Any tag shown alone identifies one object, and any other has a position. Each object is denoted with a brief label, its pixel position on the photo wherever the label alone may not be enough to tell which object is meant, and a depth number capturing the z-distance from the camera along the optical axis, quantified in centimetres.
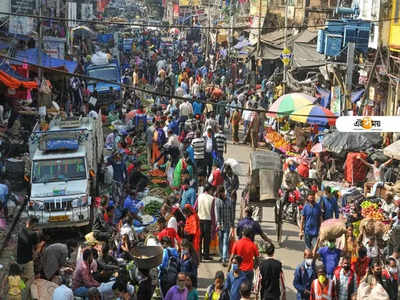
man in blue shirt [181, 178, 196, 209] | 1377
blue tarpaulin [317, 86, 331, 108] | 2767
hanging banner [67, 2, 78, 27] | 4015
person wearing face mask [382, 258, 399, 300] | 1030
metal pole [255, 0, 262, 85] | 3936
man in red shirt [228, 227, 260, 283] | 1077
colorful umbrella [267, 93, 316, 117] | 2102
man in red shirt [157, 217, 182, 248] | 1134
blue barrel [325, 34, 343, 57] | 2531
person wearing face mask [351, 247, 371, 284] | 1084
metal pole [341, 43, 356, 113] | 2125
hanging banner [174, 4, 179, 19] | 9469
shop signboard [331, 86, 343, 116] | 2528
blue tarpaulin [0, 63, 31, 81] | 2394
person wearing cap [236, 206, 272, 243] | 1169
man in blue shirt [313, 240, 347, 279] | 1104
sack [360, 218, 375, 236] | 1207
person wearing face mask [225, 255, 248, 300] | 955
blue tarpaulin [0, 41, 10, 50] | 2701
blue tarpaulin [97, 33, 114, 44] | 5932
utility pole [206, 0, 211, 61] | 5378
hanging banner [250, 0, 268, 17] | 5056
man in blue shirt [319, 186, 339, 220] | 1345
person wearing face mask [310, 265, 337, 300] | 974
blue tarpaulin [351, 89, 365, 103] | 2544
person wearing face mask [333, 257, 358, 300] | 1012
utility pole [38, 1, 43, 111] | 2277
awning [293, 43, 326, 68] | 3140
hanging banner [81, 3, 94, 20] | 5456
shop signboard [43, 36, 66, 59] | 3123
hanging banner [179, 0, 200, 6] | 8631
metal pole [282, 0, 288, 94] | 2952
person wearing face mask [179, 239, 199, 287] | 1048
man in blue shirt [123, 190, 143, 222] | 1384
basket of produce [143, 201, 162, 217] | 1648
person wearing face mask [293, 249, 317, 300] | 1019
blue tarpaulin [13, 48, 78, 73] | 2712
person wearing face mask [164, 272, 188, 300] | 921
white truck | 1482
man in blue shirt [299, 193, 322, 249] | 1302
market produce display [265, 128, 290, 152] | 2262
